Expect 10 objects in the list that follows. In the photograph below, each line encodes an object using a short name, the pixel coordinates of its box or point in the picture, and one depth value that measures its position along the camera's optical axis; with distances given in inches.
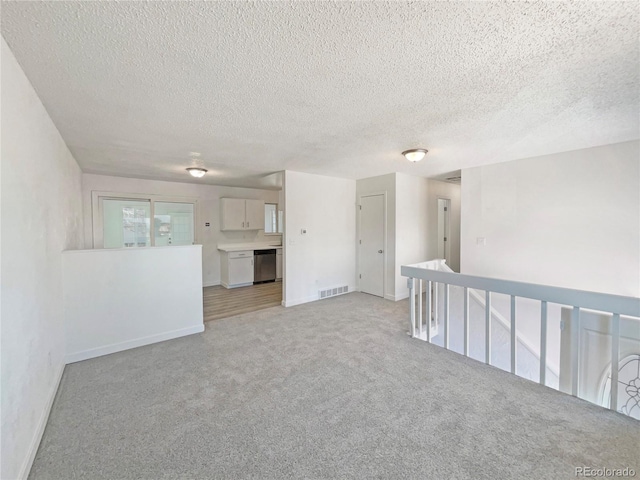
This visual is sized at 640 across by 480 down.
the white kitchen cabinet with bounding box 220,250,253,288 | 242.5
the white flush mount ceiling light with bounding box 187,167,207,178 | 177.0
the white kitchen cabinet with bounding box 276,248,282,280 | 274.1
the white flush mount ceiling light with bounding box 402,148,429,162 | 133.7
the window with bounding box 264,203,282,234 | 293.3
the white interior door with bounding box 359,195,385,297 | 208.4
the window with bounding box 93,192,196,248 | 205.9
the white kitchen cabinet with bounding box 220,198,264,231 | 250.8
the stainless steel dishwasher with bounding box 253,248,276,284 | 257.3
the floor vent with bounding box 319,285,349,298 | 206.2
